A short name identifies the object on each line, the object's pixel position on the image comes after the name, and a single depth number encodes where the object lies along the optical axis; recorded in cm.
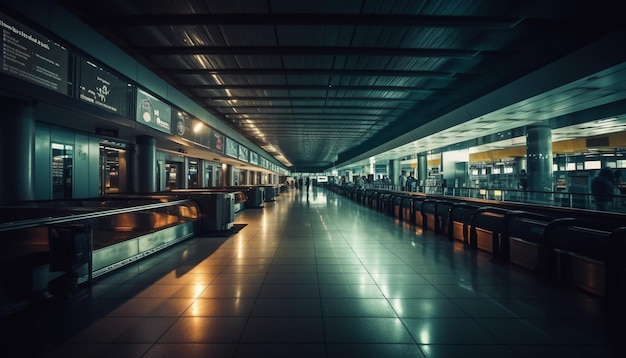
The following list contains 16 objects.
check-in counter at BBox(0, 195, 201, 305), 346
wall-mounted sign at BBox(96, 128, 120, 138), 810
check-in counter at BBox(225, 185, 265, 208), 1700
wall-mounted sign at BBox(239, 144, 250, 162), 1993
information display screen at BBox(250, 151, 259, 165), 2410
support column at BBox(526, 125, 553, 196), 1224
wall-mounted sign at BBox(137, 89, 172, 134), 732
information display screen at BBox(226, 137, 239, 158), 1673
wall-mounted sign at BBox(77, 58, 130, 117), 529
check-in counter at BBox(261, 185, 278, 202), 2231
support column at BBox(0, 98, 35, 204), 521
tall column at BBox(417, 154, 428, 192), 2728
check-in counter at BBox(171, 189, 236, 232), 834
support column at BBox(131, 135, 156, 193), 949
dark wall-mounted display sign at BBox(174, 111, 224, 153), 995
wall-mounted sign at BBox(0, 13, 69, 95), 384
